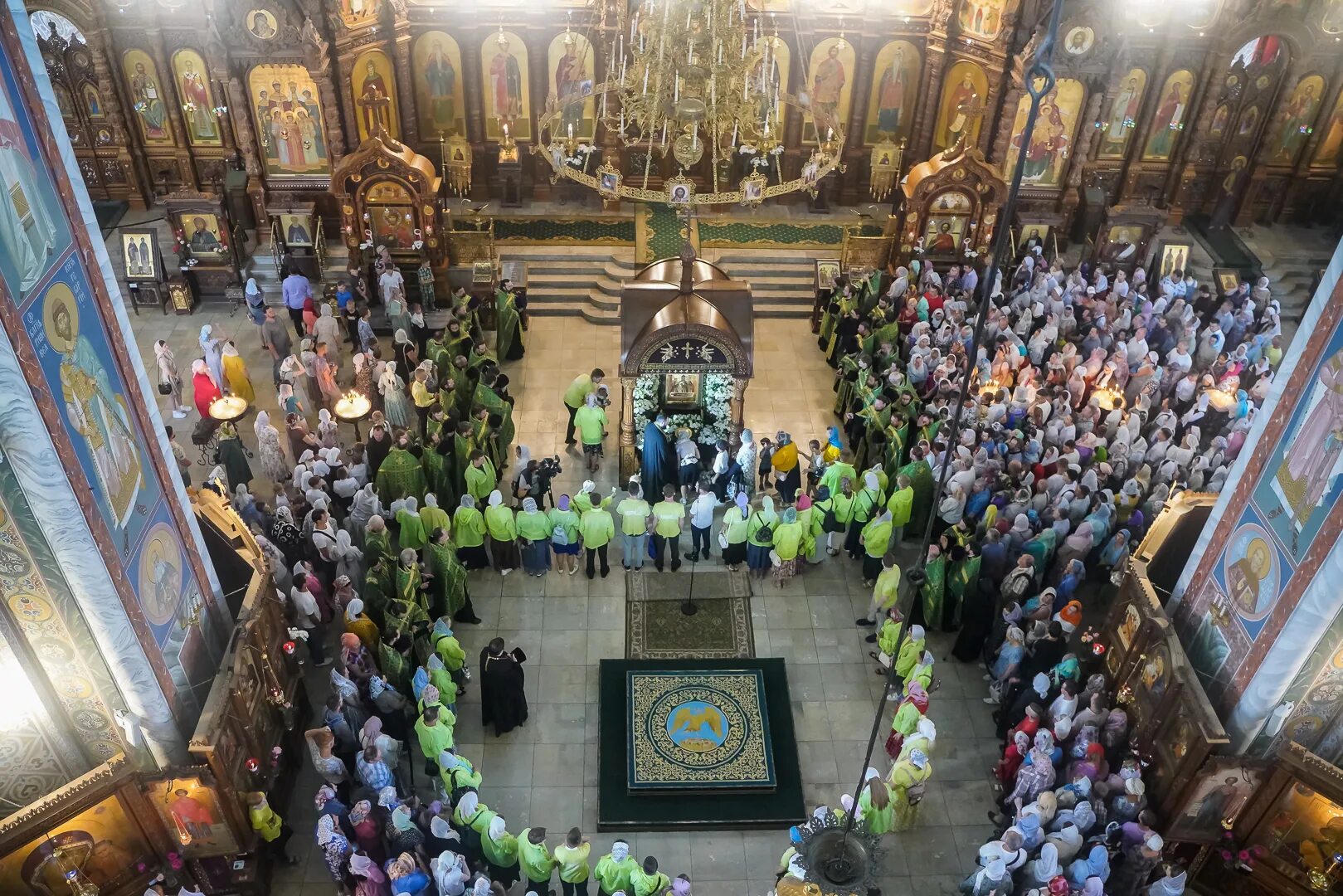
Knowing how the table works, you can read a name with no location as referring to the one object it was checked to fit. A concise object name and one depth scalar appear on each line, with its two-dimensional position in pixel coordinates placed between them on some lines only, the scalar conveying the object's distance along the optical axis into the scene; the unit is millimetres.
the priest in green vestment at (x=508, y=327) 18406
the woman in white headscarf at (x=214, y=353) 16484
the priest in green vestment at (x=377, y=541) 12922
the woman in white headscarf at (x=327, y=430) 14789
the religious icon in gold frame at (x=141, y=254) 19891
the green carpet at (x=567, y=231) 22203
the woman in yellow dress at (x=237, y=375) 16953
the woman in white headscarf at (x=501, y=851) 10164
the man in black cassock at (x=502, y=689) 11789
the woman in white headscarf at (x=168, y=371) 16828
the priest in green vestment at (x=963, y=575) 12945
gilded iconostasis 20359
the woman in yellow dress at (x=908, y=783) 11016
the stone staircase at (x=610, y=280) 21016
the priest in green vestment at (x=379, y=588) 12508
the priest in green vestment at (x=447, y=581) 12984
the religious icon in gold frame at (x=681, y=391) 15977
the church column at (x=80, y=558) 7637
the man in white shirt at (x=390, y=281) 18906
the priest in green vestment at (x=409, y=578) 12398
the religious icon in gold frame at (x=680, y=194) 12453
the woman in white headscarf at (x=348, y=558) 13039
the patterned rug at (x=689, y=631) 13742
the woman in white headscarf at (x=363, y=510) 13430
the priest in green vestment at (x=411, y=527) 13414
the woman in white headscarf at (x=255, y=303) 19016
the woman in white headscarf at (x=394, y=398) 15781
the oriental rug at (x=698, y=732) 12102
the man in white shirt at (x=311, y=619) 12500
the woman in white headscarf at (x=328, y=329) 17703
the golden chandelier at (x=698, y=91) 12391
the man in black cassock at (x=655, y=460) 15234
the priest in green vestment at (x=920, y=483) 14414
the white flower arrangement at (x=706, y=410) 16000
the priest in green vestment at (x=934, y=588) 13117
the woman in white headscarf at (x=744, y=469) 15266
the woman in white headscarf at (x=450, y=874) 9508
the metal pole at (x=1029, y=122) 2953
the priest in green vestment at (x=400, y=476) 14031
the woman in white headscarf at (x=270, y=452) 15102
